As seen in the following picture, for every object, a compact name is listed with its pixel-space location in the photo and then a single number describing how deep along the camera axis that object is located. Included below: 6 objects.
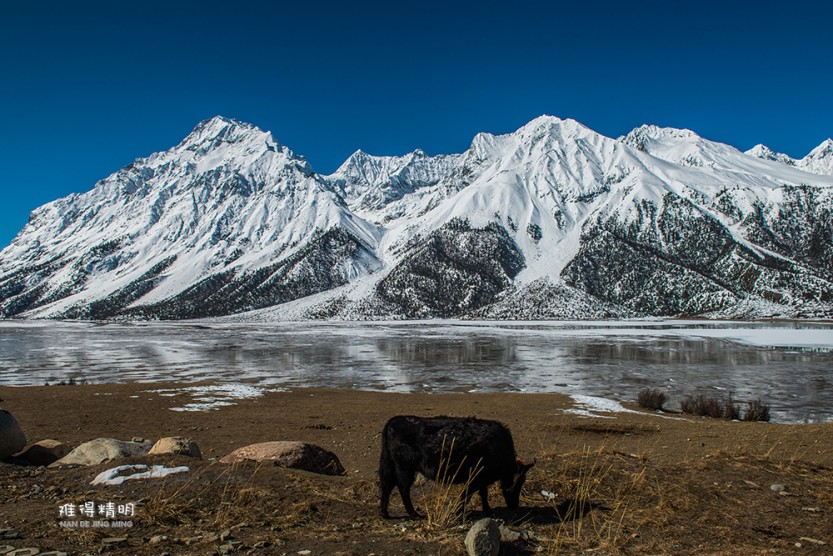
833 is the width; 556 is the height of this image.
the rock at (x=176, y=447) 9.37
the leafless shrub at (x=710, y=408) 18.72
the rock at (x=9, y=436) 9.32
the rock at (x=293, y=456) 8.92
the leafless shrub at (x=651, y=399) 20.59
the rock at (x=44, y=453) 9.80
